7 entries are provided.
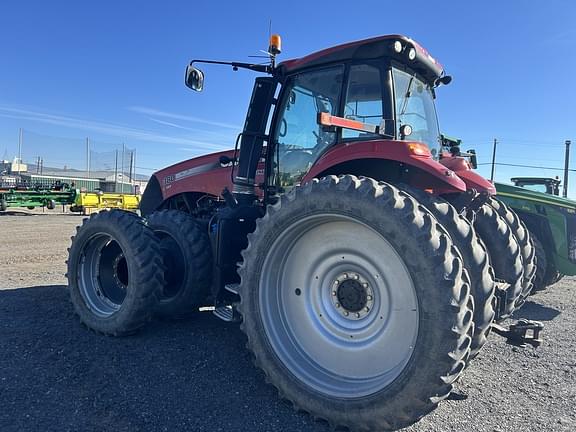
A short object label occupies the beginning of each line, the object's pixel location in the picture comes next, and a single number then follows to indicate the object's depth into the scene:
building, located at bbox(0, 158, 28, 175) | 38.98
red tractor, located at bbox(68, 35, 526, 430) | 2.46
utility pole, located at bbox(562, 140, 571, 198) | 24.02
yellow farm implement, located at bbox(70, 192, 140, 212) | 22.80
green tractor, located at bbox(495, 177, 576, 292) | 6.54
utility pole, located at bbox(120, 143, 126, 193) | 36.51
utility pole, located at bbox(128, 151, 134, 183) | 37.42
